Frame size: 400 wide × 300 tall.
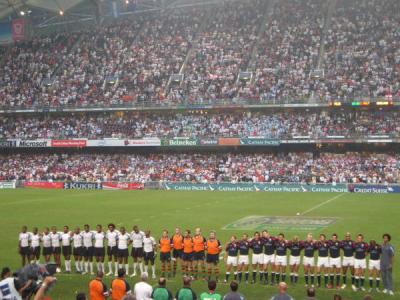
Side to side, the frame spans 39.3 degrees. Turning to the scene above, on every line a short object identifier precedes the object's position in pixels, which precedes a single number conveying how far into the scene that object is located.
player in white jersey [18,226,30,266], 18.98
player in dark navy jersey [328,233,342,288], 16.70
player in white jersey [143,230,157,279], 18.09
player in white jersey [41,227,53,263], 18.97
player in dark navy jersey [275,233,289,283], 16.99
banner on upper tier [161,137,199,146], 53.15
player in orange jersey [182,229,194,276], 17.98
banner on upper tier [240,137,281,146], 50.97
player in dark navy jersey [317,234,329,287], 16.78
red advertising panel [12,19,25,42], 68.75
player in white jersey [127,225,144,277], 18.23
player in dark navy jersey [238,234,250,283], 17.23
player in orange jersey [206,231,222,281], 17.53
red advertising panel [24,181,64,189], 53.69
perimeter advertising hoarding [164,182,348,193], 46.12
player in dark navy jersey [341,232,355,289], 16.64
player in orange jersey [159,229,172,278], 18.09
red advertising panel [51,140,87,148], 56.84
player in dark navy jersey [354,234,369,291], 16.31
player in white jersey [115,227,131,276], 18.20
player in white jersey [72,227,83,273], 18.67
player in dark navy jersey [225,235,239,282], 17.31
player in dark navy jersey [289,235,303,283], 16.84
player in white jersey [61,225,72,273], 18.81
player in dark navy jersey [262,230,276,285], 17.22
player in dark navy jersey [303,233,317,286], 16.77
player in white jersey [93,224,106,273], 18.50
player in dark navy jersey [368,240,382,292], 16.38
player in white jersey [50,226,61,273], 18.97
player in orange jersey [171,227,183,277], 18.12
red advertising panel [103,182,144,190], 51.50
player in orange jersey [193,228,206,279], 17.83
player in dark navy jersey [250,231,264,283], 17.30
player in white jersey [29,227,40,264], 18.92
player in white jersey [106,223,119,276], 18.42
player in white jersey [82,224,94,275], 18.66
